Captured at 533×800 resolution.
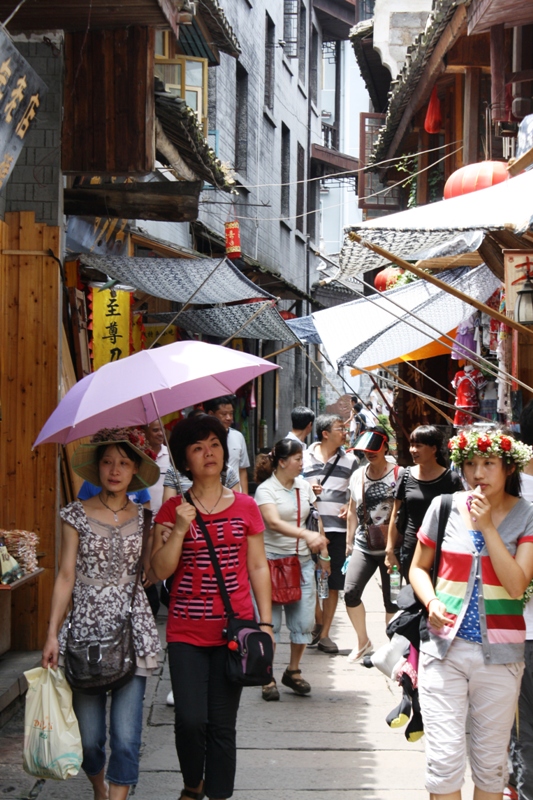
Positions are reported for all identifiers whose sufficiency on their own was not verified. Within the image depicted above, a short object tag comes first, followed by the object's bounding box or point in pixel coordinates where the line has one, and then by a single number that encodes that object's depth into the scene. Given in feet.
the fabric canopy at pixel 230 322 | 41.16
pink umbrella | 15.72
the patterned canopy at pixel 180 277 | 31.99
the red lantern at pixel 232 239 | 53.83
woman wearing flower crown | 13.57
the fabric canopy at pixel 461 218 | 15.24
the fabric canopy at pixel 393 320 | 30.76
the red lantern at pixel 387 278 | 50.23
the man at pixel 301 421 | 31.68
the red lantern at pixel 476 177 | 30.58
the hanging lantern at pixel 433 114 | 47.52
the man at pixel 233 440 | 29.94
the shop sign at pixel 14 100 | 17.06
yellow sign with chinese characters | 32.71
